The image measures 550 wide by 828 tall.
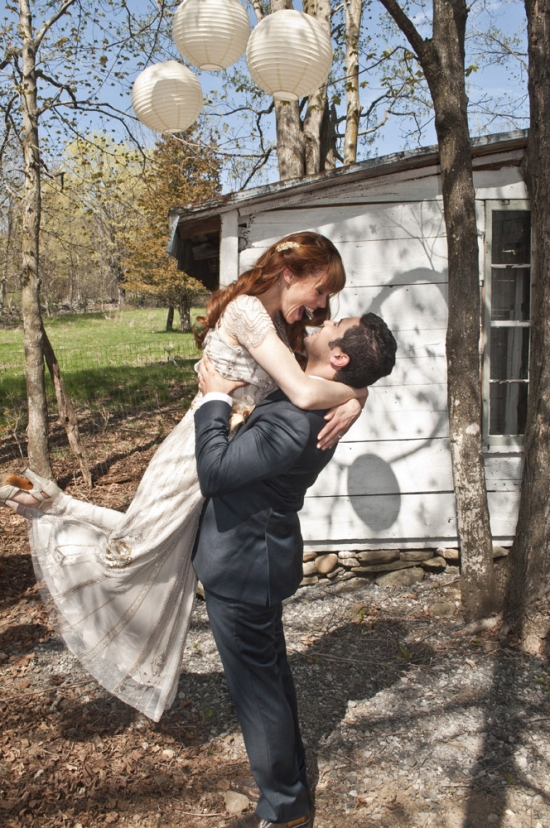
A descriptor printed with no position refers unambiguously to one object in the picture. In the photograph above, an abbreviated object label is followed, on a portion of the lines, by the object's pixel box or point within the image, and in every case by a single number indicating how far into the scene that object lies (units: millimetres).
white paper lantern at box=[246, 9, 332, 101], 4570
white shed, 4832
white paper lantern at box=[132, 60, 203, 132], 5031
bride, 2256
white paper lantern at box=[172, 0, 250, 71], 4586
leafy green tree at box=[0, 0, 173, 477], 6656
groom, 1979
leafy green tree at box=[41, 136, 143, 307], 8188
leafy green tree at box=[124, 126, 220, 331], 25422
